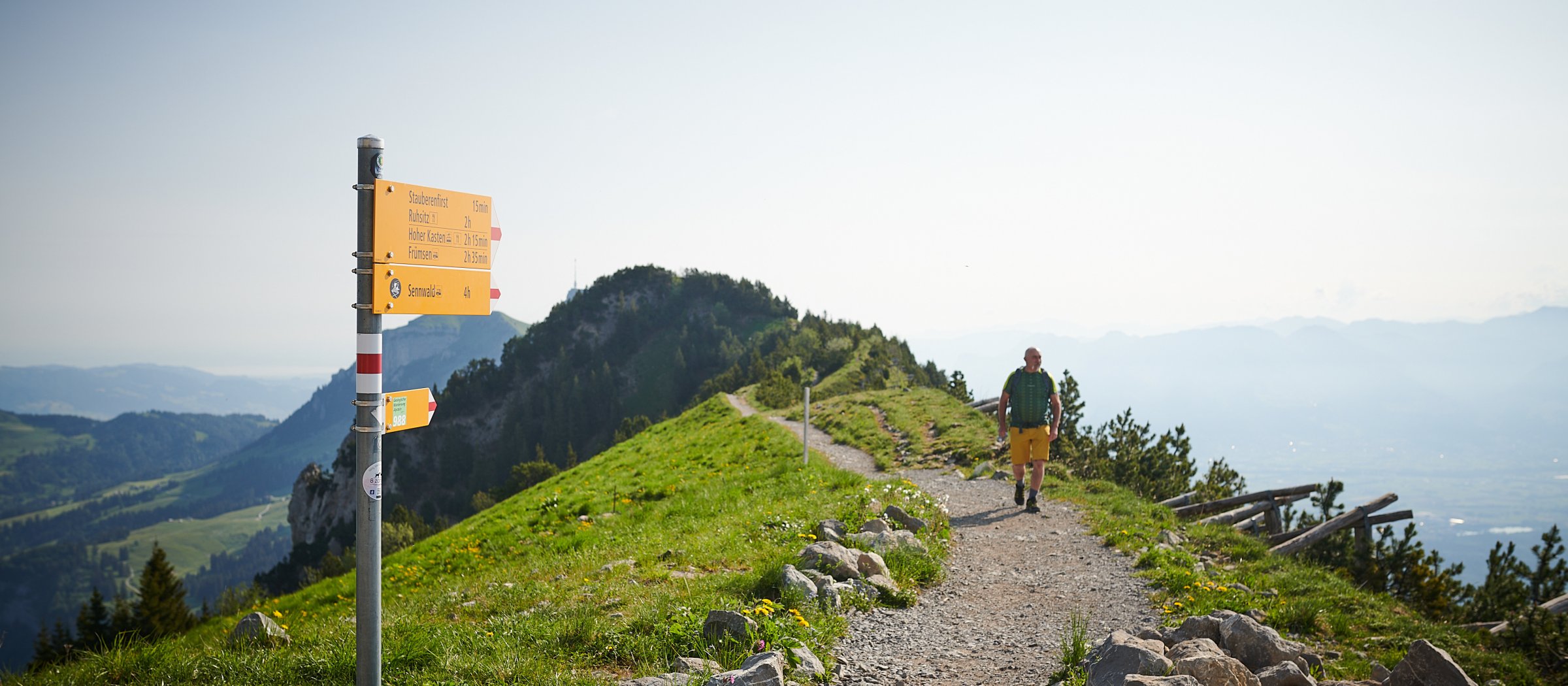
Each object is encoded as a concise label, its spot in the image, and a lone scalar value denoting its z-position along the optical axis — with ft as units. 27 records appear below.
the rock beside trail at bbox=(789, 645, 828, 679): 19.99
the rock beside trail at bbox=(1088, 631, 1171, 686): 17.60
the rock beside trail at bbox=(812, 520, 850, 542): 33.42
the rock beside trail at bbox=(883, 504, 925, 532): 37.42
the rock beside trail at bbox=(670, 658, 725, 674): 18.90
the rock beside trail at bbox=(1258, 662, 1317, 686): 18.37
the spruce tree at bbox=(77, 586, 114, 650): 153.07
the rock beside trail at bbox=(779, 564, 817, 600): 24.75
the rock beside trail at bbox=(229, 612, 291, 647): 22.08
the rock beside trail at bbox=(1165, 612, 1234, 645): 21.62
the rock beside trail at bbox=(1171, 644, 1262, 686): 17.39
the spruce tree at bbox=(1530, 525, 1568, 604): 49.26
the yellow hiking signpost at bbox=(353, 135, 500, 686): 14.99
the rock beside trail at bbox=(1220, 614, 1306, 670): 20.04
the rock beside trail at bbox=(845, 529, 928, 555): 32.19
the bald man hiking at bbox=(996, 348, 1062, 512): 42.91
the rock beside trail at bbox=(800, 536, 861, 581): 28.07
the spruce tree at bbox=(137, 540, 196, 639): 143.95
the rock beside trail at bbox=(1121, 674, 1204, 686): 16.37
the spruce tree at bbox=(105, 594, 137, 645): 142.51
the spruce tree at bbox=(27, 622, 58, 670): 128.50
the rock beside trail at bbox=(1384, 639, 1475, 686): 18.24
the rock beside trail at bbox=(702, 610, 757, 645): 20.54
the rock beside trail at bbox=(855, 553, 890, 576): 29.04
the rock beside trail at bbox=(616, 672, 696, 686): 17.95
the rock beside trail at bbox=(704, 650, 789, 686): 17.65
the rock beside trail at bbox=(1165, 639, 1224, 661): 18.89
